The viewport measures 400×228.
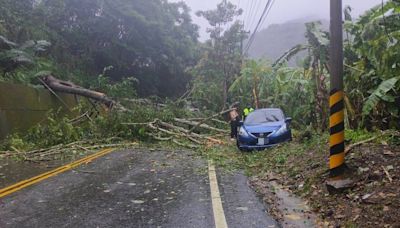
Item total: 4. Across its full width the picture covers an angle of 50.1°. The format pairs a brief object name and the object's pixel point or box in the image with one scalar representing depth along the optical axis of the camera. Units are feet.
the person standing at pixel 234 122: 56.90
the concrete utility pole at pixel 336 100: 22.88
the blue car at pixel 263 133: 44.47
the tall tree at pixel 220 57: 112.37
